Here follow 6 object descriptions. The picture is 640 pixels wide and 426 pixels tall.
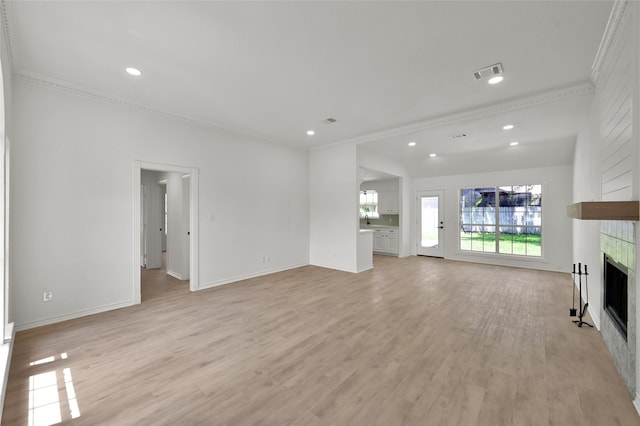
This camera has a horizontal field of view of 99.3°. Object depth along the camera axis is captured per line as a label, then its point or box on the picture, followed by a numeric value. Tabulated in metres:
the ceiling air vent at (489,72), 2.94
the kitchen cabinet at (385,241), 8.32
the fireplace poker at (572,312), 3.48
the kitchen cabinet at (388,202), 8.40
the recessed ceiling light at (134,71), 3.05
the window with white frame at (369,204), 9.10
